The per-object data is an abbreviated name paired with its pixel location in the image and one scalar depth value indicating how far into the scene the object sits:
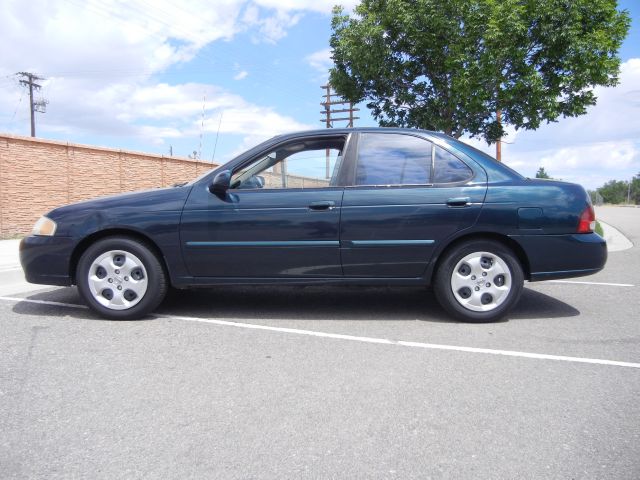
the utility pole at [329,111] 31.20
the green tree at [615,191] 112.62
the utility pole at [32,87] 41.72
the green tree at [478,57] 10.34
